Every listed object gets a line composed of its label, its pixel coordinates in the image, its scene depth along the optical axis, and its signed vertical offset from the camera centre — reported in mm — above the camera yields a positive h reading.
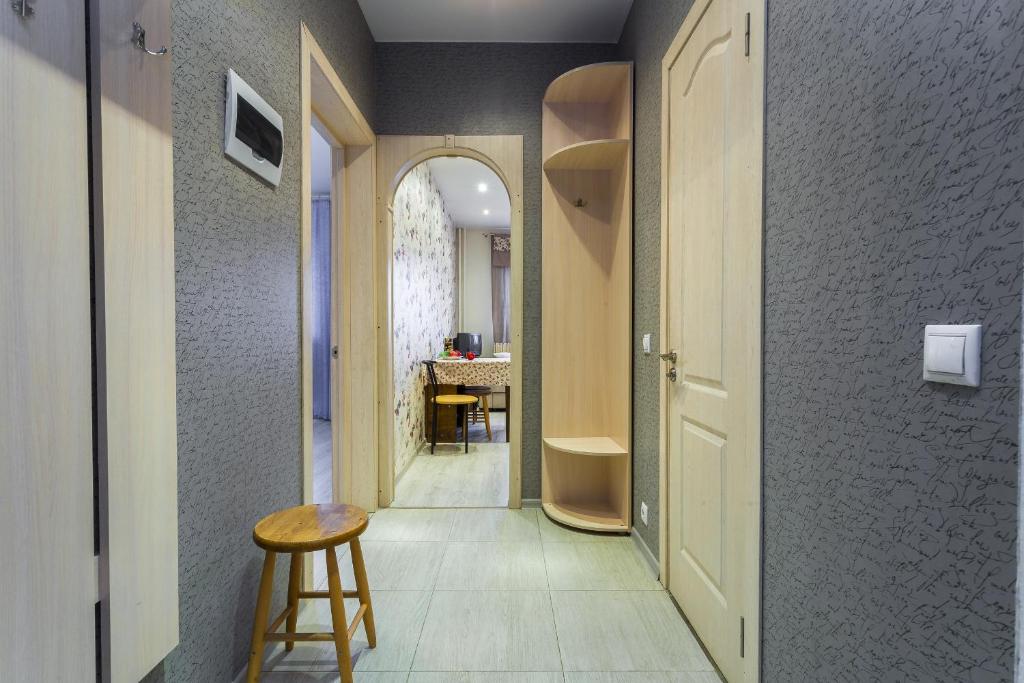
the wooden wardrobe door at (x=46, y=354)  728 -34
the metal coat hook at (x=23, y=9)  732 +512
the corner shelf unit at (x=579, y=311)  2832 +139
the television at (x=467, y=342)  6320 -111
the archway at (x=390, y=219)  2889 +707
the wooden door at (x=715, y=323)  1320 +37
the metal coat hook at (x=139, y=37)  976 +622
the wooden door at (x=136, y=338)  908 -10
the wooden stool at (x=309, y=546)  1339 -606
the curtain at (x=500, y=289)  7734 +742
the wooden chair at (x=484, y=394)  4883 -625
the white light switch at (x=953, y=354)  673 -29
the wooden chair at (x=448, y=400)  4270 -611
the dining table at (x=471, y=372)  4750 -388
